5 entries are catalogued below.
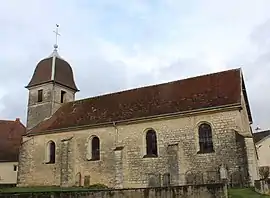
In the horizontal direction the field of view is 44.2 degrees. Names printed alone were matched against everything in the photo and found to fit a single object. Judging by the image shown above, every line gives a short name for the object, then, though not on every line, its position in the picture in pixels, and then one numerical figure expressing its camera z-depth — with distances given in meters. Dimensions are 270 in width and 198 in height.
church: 22.30
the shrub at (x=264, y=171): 35.69
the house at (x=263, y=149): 40.07
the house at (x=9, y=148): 36.91
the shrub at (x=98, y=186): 24.70
